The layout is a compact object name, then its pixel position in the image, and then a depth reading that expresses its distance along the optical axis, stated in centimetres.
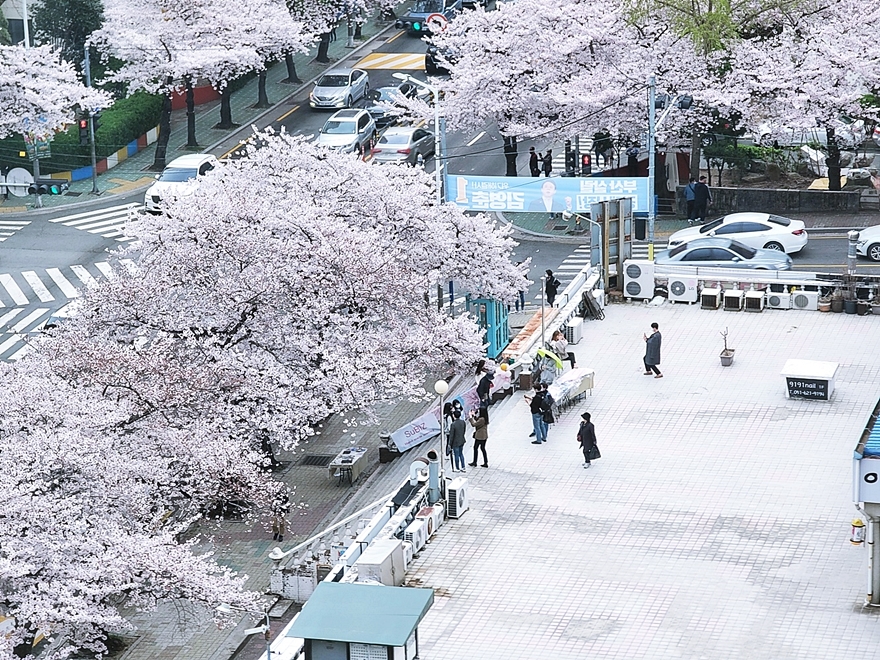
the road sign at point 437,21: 7588
